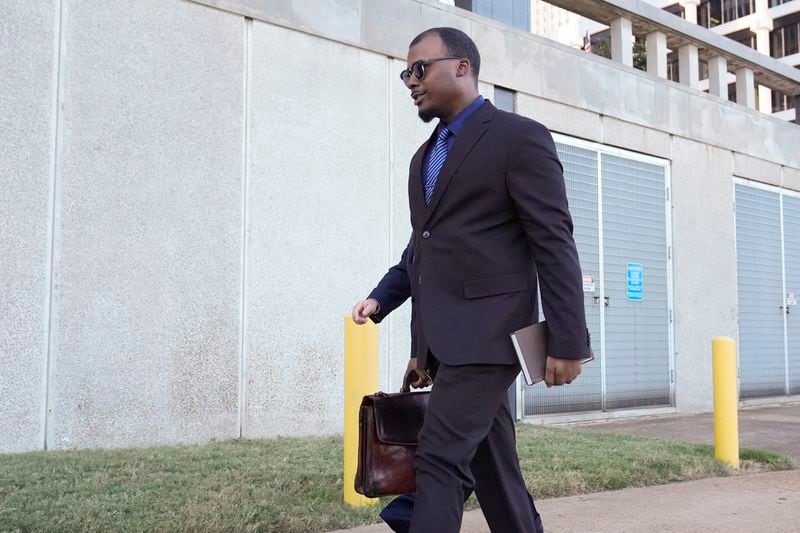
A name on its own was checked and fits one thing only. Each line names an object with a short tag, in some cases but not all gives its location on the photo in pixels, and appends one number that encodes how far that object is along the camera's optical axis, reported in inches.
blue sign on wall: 414.6
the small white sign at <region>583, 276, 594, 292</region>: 390.3
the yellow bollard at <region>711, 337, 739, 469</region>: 237.5
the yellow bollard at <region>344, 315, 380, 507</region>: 176.6
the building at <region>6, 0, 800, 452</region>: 248.2
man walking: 101.5
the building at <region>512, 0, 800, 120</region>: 2055.9
